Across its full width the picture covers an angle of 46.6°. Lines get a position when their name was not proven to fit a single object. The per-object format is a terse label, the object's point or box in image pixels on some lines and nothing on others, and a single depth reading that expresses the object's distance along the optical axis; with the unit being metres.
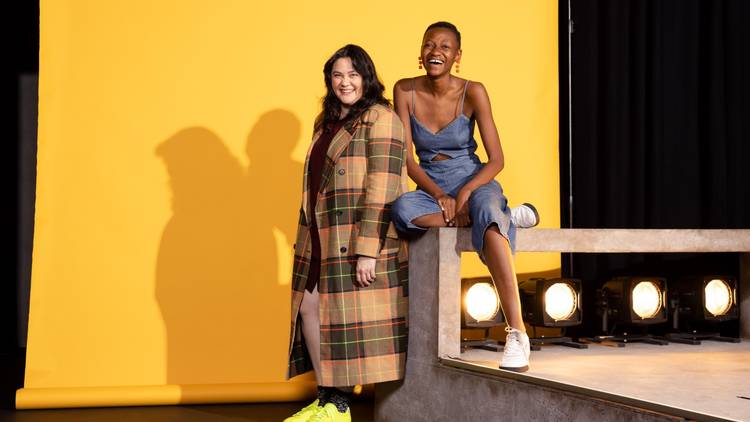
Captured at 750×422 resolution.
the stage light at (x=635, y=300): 3.45
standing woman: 2.86
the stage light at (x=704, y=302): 3.58
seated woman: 2.74
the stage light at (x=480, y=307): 3.21
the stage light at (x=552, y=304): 3.28
